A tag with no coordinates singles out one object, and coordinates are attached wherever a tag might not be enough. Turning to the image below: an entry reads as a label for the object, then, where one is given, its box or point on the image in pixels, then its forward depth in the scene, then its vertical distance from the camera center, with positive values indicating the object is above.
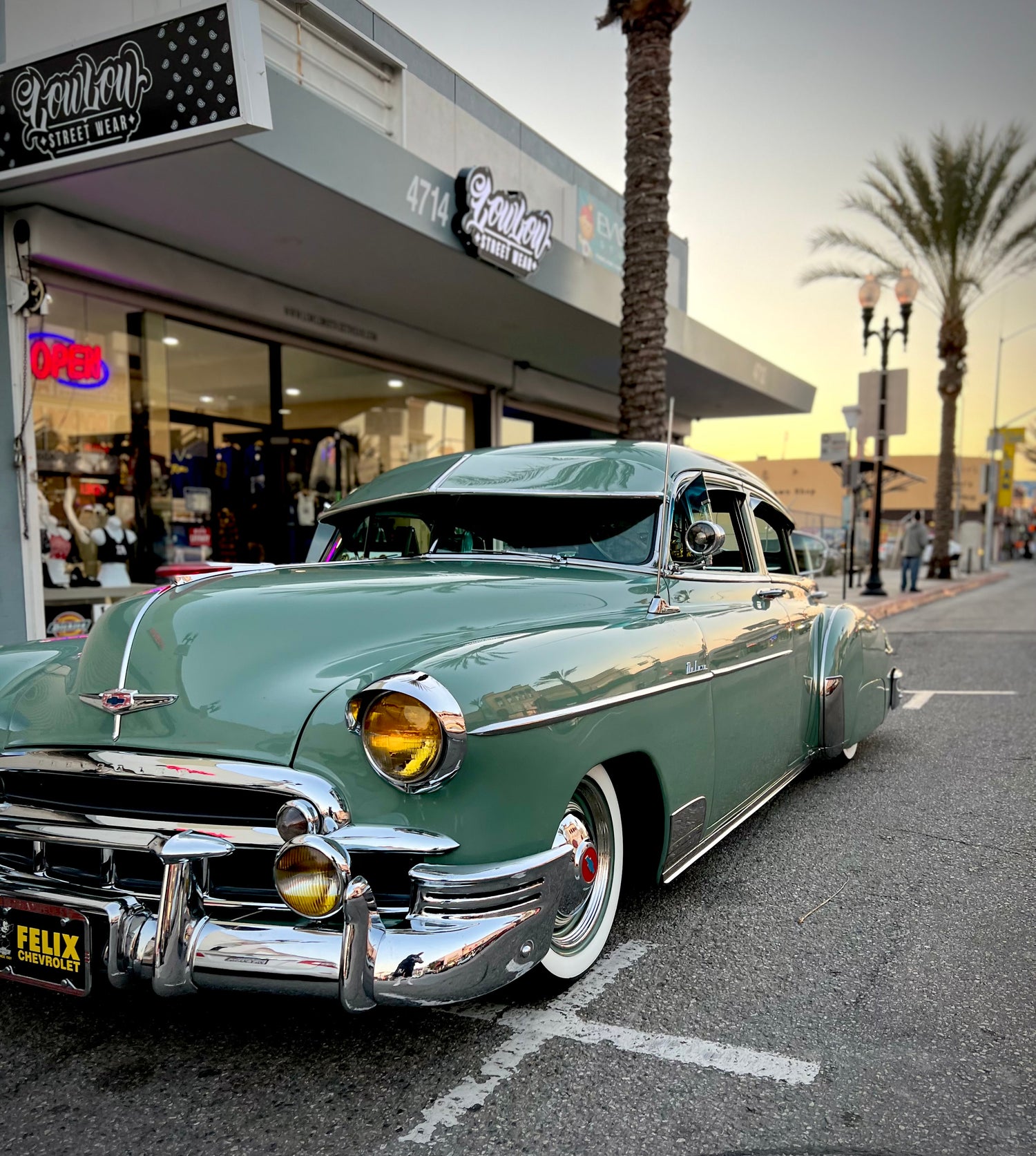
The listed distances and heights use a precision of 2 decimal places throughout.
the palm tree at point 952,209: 19.66 +6.30
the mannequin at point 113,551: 9.38 -0.51
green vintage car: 2.09 -0.66
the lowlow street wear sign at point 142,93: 5.66 +2.54
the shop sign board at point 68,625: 8.74 -1.16
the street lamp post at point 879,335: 18.16 +3.42
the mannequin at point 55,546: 8.67 -0.43
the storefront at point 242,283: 6.18 +2.30
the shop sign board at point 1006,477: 47.41 +1.58
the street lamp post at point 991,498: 36.38 +0.42
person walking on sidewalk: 19.94 -0.76
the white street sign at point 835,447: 16.62 +1.04
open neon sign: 8.46 +1.27
